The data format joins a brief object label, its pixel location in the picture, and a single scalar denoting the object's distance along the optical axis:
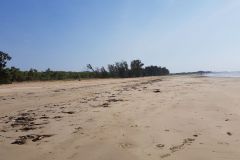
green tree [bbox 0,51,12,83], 18.06
